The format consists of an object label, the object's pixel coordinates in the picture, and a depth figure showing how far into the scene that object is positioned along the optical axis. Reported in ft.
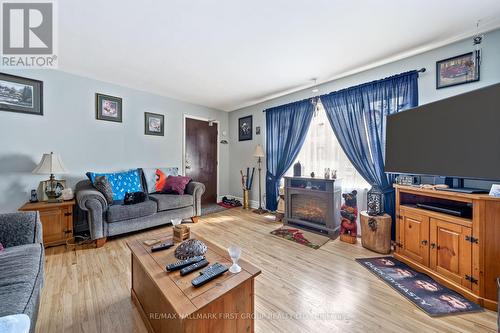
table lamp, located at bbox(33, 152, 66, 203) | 7.89
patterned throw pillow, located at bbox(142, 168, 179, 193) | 11.11
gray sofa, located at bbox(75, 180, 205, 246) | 7.89
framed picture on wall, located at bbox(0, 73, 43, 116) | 7.93
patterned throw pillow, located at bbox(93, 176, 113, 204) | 8.57
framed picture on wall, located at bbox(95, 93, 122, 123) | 10.16
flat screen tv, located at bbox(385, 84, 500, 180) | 3.17
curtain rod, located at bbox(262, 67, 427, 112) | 7.28
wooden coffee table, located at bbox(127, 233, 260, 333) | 3.00
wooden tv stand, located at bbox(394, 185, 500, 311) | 4.80
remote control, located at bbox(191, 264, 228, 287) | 3.38
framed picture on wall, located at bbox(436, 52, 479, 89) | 6.42
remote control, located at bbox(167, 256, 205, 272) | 3.86
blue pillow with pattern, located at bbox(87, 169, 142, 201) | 9.46
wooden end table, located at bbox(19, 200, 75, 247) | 7.61
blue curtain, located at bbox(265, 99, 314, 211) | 11.17
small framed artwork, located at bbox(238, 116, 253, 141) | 14.47
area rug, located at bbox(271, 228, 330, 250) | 8.46
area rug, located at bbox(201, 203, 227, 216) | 13.15
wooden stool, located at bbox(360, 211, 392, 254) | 7.45
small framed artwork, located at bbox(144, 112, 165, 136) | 11.93
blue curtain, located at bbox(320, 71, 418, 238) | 7.73
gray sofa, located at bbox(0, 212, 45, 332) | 3.08
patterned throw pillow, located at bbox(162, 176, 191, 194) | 10.94
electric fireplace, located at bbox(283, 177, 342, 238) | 9.20
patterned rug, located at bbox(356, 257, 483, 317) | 4.72
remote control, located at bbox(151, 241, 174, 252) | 4.73
